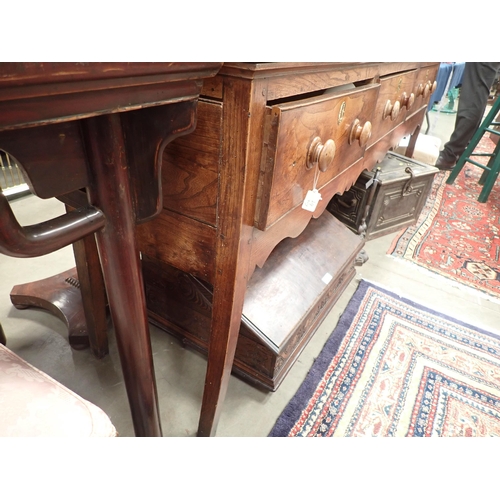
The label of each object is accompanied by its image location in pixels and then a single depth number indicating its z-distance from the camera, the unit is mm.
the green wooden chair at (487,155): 2428
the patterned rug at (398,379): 992
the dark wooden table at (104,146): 300
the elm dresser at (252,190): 529
